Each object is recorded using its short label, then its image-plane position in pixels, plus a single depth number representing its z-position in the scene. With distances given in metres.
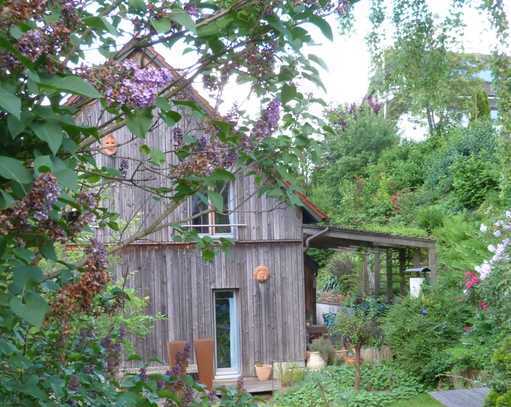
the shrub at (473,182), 15.23
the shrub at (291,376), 12.23
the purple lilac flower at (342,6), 1.97
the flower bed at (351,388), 9.96
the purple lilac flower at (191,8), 1.83
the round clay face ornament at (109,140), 9.59
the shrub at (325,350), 13.09
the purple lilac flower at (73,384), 2.11
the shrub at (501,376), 5.75
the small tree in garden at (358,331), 10.89
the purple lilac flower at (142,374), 2.30
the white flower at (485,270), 9.27
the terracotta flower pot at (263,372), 12.85
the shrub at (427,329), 10.79
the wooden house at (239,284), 12.78
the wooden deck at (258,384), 12.30
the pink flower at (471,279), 10.61
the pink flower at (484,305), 10.29
